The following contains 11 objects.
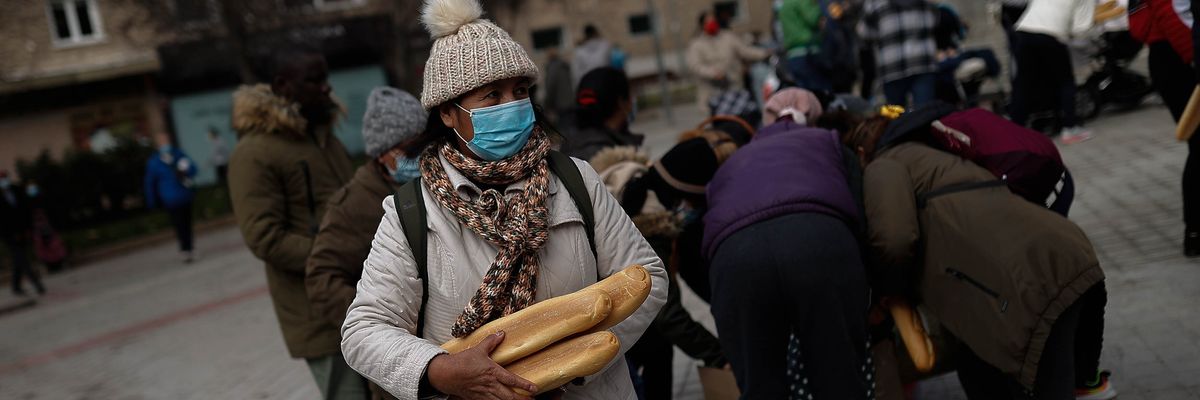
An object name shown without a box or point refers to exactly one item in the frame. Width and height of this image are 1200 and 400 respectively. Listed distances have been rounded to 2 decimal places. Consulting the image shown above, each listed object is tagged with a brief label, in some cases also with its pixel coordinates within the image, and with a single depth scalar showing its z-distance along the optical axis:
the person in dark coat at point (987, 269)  3.34
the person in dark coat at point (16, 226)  14.54
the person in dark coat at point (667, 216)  4.13
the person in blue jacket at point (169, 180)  15.24
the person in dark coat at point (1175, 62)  4.92
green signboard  32.41
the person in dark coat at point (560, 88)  16.62
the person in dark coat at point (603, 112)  5.13
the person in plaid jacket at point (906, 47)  7.97
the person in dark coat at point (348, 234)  3.87
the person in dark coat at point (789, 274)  3.51
